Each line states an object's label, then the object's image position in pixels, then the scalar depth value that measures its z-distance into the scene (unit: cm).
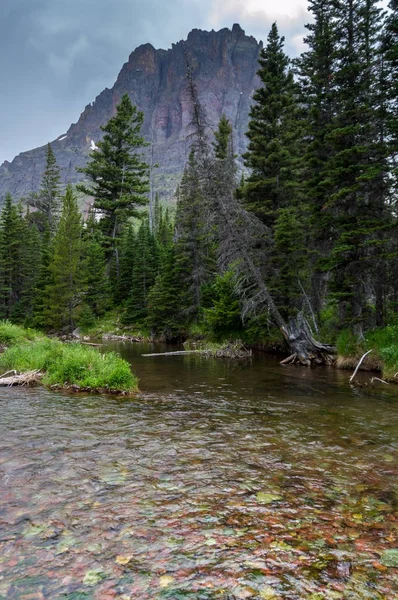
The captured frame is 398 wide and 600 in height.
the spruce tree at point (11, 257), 4781
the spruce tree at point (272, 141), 2247
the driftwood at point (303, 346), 1886
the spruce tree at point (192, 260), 3266
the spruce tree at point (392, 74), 1553
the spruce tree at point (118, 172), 4768
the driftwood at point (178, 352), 2322
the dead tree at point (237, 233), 1923
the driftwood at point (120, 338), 3703
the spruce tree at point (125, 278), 4784
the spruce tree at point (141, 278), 4184
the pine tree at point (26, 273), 4469
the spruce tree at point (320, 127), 1889
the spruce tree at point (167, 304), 3403
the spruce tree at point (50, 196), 6869
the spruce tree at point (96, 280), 4422
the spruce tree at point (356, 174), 1647
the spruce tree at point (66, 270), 3697
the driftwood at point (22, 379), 1264
